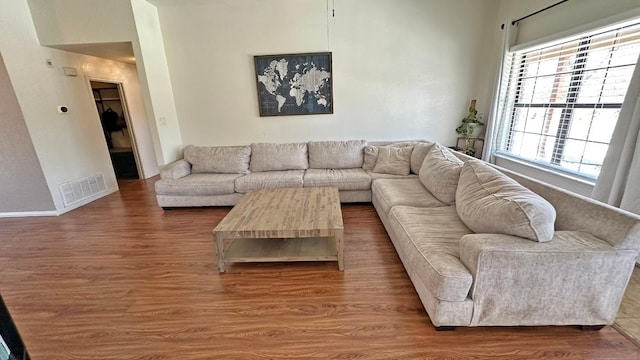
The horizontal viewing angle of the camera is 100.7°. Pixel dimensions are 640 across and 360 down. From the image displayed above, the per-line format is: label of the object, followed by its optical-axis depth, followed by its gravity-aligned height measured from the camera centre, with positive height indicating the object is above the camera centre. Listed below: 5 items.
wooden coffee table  2.04 -0.88
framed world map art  3.82 +0.39
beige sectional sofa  1.35 -0.84
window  2.24 +0.06
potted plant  3.83 -0.31
